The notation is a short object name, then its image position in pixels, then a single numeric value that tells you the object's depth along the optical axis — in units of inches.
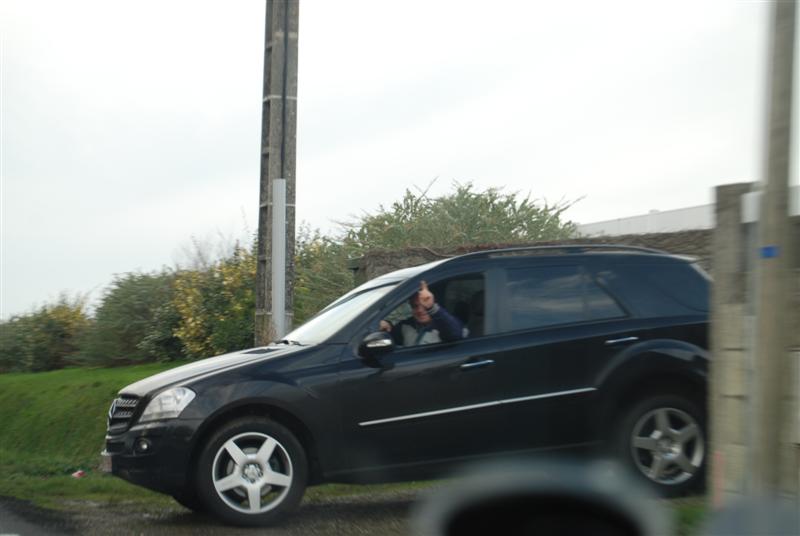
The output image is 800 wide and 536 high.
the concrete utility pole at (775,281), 203.3
